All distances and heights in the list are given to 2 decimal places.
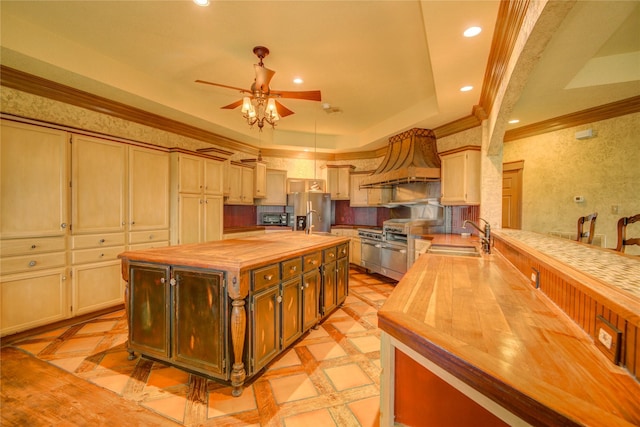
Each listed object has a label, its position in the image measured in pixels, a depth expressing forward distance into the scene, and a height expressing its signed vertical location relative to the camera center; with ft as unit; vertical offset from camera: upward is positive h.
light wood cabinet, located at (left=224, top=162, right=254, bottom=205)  16.51 +1.51
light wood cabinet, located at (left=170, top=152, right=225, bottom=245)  12.37 +0.47
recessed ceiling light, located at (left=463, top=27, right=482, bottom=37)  6.77 +4.53
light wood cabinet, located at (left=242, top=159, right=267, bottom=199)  18.11 +2.13
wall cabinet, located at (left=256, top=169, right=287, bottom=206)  19.27 +1.40
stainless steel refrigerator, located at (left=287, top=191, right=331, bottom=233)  19.34 -0.01
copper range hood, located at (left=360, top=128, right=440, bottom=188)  13.94 +2.75
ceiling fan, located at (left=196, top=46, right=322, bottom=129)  8.57 +3.70
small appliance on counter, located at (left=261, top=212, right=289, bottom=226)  19.89 -0.78
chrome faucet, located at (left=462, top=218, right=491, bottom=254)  8.27 -0.95
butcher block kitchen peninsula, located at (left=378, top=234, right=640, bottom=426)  1.92 -1.34
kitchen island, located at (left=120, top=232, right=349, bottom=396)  5.96 -2.33
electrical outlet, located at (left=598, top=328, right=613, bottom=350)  2.44 -1.17
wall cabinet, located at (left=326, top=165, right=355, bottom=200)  19.77 +2.06
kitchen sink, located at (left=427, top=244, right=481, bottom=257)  8.96 -1.37
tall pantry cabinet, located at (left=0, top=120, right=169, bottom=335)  8.14 -0.41
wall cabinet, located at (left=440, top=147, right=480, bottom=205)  12.57 +1.62
